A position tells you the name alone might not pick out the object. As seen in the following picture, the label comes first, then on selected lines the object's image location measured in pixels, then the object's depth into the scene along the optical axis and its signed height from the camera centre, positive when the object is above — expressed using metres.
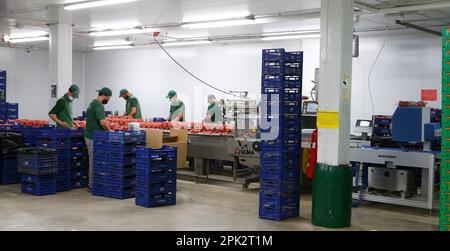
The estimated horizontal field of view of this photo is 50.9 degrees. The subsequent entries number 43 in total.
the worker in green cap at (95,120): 7.87 -0.16
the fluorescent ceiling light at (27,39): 14.14 +2.18
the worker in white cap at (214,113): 11.63 -0.02
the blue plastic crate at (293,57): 6.50 +0.78
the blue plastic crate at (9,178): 8.69 -1.29
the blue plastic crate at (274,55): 6.41 +0.80
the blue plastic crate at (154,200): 7.02 -1.33
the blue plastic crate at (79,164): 8.38 -0.96
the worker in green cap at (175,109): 11.55 +0.07
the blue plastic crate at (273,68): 6.41 +0.62
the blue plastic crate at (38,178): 7.73 -1.14
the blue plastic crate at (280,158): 6.45 -0.62
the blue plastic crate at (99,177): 7.75 -1.10
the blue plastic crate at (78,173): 8.40 -1.12
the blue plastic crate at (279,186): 6.46 -1.00
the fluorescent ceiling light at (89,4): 8.40 +1.97
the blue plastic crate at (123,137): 7.52 -0.42
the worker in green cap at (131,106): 11.60 +0.13
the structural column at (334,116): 5.95 -0.02
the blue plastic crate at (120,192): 7.57 -1.31
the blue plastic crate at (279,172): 6.46 -0.81
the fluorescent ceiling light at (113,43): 15.51 +2.28
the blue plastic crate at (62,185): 8.12 -1.30
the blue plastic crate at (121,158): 7.52 -0.76
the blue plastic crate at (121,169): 7.55 -0.94
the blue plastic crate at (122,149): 7.51 -0.61
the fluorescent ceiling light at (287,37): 12.01 +2.01
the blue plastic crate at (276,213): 6.45 -1.37
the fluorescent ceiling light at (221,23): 10.16 +1.97
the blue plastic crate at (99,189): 7.77 -1.30
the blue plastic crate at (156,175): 7.01 -0.96
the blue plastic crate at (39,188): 7.72 -1.30
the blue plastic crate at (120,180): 7.58 -1.12
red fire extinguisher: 6.66 -0.60
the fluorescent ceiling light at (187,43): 14.31 +2.15
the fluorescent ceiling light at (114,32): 11.81 +2.05
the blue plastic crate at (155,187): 7.00 -1.13
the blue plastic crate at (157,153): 7.03 -0.63
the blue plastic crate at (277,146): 6.44 -0.46
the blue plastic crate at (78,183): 8.41 -1.30
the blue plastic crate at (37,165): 7.66 -0.90
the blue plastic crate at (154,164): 7.01 -0.79
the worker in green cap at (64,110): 8.61 -0.01
